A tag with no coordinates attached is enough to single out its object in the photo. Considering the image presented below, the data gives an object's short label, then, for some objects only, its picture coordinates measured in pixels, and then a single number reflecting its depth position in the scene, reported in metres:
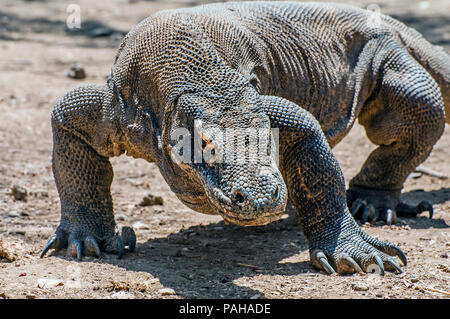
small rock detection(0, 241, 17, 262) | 8.28
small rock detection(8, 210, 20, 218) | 10.34
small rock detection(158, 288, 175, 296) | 7.19
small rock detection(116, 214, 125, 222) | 10.70
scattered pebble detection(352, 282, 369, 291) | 7.32
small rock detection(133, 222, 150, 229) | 10.36
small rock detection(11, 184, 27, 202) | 11.05
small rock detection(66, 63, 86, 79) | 18.48
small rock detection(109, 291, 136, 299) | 7.06
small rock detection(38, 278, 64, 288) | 7.26
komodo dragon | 6.89
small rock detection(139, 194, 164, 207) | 11.37
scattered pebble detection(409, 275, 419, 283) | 7.61
